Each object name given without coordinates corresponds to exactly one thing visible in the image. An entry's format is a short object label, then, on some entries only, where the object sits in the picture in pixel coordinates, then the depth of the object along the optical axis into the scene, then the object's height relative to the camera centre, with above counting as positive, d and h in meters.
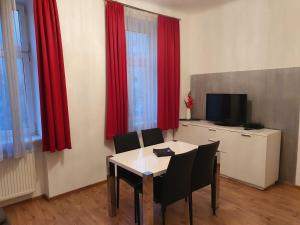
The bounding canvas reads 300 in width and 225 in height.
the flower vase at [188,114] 4.43 -0.60
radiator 2.69 -1.11
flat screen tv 3.59 -0.43
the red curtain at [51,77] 2.65 +0.09
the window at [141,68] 3.54 +0.25
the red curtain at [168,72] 3.92 +0.19
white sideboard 3.13 -1.00
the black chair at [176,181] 2.01 -0.89
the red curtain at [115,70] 3.25 +0.20
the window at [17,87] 2.52 -0.02
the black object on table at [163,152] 2.41 -0.74
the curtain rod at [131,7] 3.38 +1.17
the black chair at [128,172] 2.40 -1.00
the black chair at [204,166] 2.27 -0.86
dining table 2.01 -0.76
